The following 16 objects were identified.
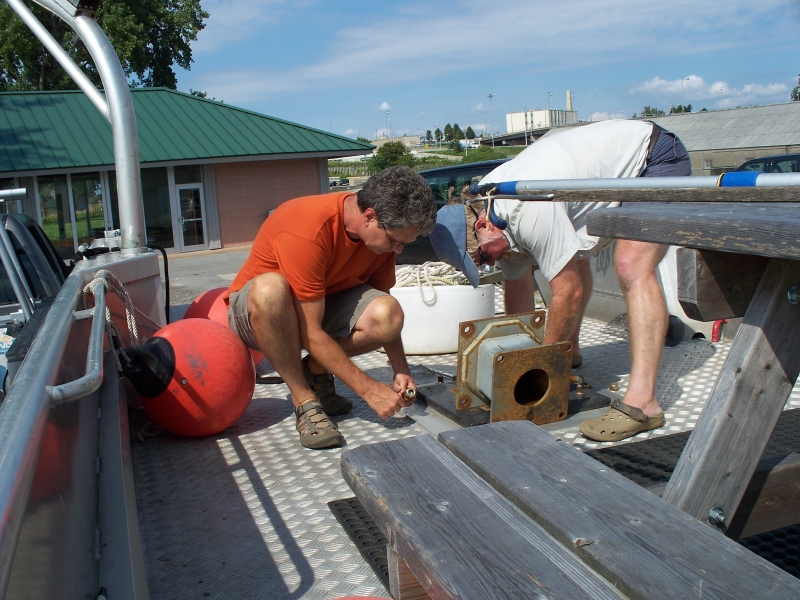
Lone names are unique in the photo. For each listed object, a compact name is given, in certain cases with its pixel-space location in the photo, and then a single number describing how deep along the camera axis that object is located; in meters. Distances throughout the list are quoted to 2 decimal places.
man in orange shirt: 3.18
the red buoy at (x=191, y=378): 3.28
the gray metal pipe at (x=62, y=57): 4.72
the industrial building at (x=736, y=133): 28.42
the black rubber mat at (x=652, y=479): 2.21
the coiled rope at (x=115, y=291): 2.79
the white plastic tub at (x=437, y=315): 4.88
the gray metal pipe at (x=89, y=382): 1.27
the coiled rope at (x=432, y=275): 5.03
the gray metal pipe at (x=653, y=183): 1.39
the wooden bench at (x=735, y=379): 1.53
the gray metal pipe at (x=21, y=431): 0.89
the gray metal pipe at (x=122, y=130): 4.44
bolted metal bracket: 3.23
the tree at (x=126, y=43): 29.06
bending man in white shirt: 3.31
